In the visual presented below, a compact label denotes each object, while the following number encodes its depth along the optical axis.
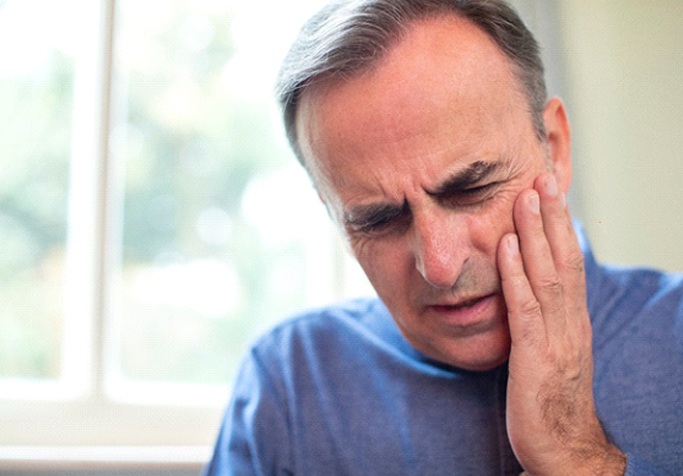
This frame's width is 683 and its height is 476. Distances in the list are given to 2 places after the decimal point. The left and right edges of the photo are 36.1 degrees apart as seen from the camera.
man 0.57
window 0.96
